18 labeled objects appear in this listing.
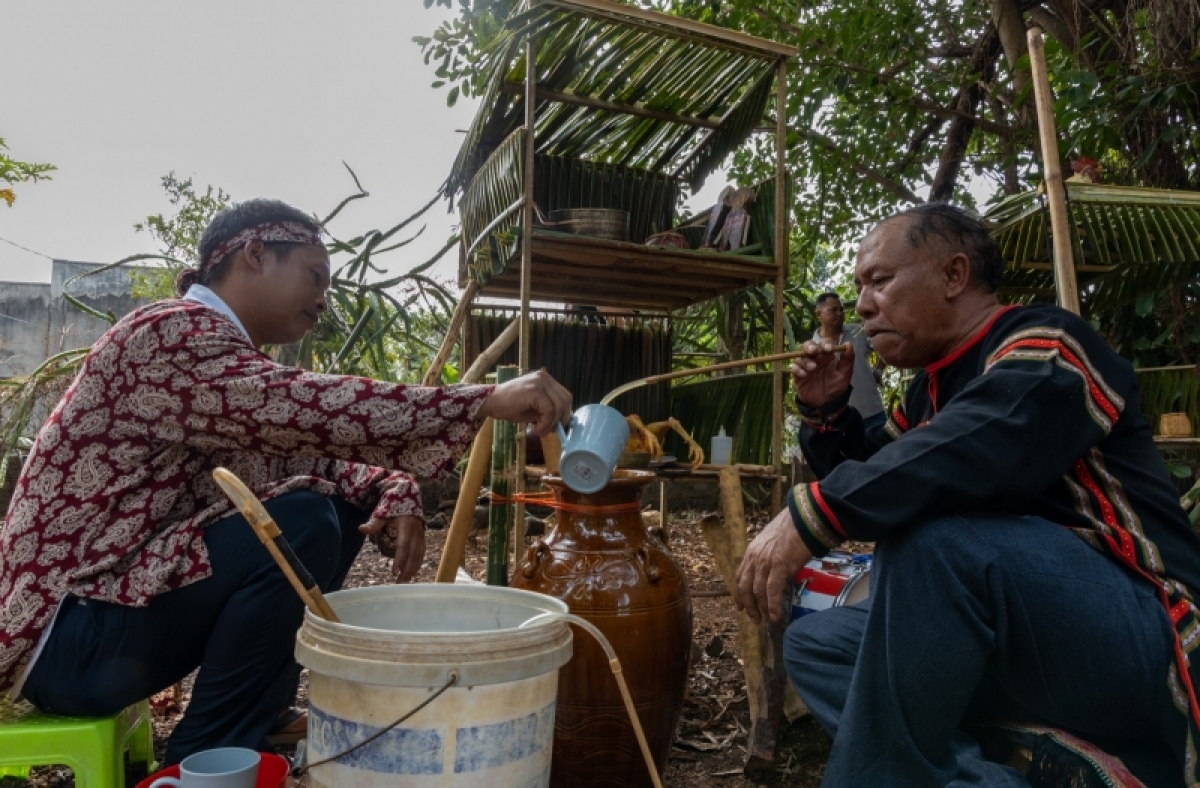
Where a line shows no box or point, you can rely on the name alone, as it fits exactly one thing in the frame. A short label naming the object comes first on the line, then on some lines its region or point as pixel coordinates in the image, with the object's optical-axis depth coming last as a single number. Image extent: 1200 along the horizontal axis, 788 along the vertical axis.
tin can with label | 2.68
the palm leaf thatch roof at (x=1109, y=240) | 3.44
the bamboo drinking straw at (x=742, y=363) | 2.53
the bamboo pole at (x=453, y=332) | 4.69
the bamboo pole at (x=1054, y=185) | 2.71
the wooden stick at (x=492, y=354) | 4.82
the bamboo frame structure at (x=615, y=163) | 4.13
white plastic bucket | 1.42
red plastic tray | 1.81
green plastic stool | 1.76
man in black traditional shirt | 1.57
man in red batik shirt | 1.85
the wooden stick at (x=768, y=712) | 2.41
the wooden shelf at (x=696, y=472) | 3.61
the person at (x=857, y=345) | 4.64
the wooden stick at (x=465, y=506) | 2.53
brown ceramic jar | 2.14
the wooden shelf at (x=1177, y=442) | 3.96
